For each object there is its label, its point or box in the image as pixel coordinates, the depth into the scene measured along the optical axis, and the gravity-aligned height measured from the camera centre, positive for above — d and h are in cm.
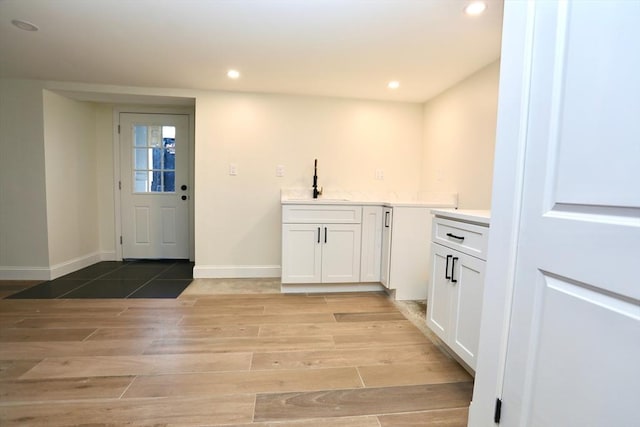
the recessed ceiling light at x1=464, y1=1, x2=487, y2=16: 161 +104
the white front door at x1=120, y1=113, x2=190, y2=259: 388 -6
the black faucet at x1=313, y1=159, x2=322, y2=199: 328 +5
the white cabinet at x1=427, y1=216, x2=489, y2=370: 145 -51
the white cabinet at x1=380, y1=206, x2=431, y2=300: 269 -57
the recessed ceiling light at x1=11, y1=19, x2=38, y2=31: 190 +100
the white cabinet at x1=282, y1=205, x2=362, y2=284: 280 -55
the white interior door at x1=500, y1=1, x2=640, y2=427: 61 -7
